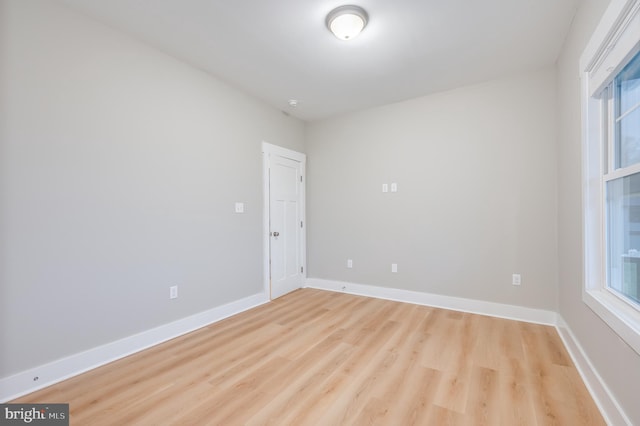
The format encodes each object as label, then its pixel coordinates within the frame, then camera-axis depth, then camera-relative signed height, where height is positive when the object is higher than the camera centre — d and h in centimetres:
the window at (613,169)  139 +27
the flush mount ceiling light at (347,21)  203 +148
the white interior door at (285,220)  384 -8
